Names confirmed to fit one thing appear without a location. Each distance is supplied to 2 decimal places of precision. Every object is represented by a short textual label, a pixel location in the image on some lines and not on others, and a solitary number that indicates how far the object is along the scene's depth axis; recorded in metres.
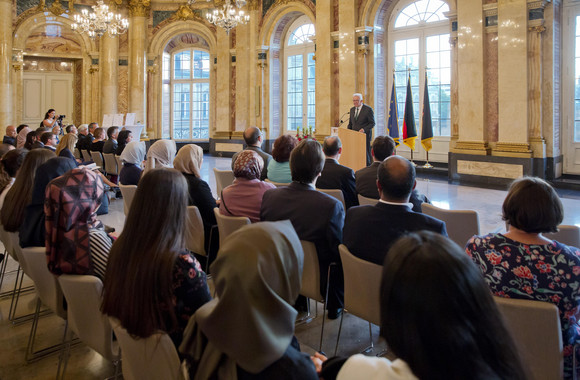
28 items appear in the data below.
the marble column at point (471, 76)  8.84
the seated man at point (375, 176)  3.62
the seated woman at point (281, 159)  4.51
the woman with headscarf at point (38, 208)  2.87
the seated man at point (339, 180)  4.35
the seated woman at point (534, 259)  1.86
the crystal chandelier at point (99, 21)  11.89
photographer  10.29
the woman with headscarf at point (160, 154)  5.02
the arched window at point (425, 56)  10.37
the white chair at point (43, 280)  2.54
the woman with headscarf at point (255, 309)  1.16
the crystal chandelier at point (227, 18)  10.81
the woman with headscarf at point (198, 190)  4.00
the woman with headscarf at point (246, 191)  3.49
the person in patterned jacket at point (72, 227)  2.32
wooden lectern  7.24
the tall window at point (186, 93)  16.78
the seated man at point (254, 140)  5.74
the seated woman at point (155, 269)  1.66
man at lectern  8.27
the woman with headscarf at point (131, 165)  6.07
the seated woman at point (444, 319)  0.91
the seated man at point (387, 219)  2.38
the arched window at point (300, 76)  13.54
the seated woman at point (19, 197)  3.05
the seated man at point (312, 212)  2.89
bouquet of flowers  10.29
